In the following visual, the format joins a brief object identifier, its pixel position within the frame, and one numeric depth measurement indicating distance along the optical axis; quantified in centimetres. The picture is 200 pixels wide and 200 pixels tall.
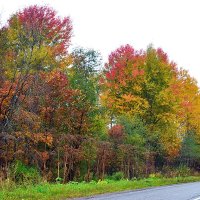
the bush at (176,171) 3939
